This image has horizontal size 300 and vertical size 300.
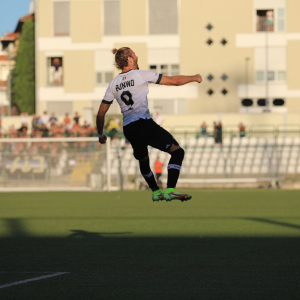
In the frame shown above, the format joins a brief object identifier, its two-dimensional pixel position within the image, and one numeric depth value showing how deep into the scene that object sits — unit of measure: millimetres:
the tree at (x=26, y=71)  77438
